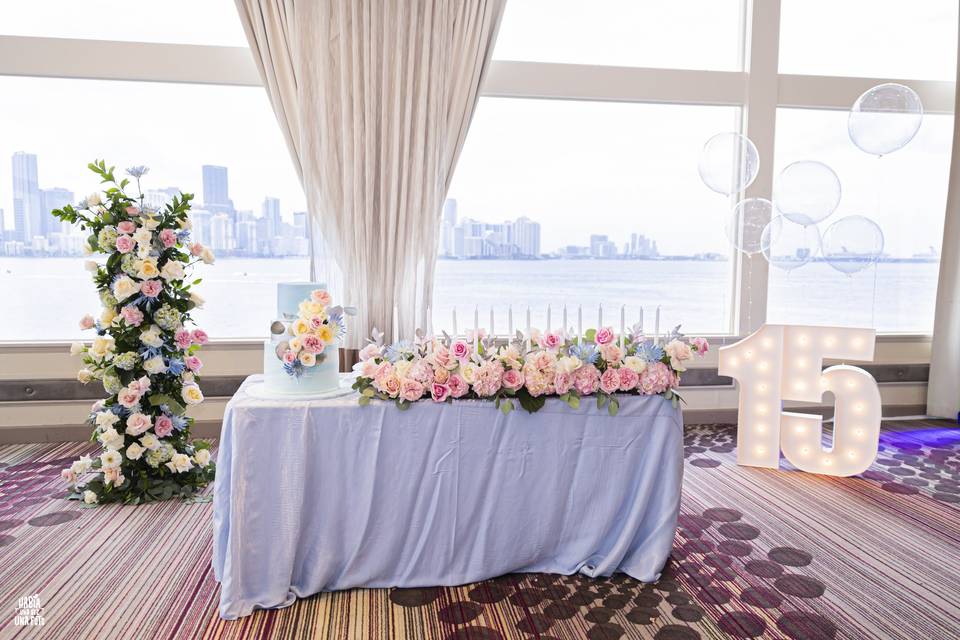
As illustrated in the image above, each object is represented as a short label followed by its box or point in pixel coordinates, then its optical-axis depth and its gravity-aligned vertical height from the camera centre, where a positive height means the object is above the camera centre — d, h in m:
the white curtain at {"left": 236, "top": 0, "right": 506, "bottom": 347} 4.52 +0.98
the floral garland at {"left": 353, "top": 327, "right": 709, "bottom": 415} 2.64 -0.41
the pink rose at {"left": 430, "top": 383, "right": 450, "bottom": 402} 2.63 -0.50
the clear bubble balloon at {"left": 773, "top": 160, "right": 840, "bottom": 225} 4.27 +0.49
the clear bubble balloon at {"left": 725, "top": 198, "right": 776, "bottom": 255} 4.71 +0.32
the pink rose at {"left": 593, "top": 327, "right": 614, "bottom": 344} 2.84 -0.29
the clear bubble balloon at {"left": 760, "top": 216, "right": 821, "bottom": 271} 4.57 +0.17
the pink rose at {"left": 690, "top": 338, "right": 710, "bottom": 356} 2.91 -0.33
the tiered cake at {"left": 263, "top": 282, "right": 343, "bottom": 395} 2.61 -0.33
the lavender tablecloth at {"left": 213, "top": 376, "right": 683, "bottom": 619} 2.55 -0.90
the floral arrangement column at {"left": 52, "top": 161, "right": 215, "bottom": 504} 3.45 -0.47
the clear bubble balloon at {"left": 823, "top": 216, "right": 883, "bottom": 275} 4.61 +0.17
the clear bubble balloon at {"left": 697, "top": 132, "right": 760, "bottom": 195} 4.62 +0.72
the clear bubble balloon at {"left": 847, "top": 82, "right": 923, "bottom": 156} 4.36 +0.98
